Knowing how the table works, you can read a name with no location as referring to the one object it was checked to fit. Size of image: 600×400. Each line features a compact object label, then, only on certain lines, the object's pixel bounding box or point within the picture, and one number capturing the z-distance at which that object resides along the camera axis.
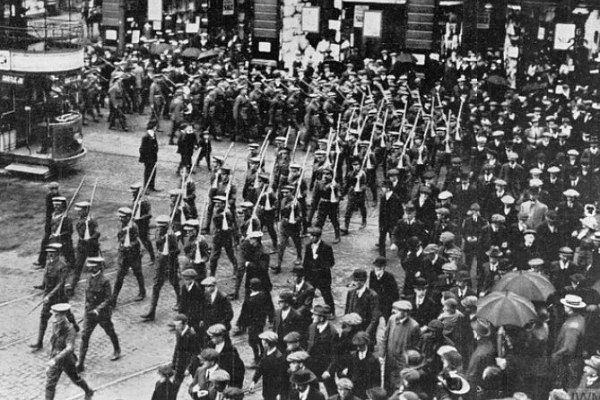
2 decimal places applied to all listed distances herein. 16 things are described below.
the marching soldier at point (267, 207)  17.59
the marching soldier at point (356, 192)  18.66
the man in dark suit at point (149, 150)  21.19
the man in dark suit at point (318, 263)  14.75
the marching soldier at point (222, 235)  16.00
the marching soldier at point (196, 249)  14.16
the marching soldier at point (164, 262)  14.96
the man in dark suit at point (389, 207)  17.47
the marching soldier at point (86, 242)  15.77
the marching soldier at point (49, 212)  17.03
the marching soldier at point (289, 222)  16.86
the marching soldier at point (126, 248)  15.13
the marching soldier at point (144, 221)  16.81
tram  22.73
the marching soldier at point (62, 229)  16.20
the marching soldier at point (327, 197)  18.12
